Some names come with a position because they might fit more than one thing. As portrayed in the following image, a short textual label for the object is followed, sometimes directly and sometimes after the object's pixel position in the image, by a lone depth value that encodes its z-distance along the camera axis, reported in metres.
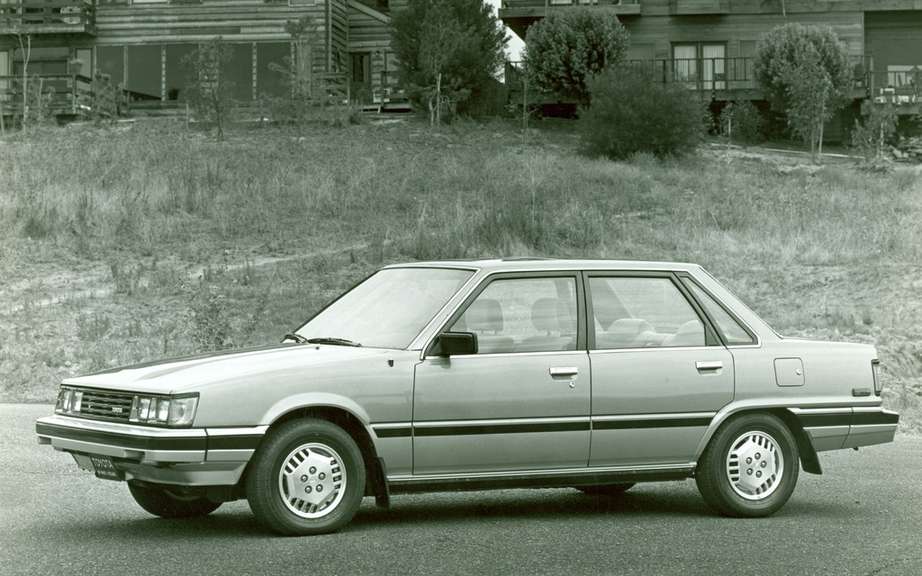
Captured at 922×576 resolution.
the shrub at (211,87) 35.66
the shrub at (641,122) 34.53
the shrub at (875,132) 36.59
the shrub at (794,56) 41.00
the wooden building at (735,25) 45.94
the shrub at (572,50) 41.06
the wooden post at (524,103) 38.25
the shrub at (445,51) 38.62
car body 7.68
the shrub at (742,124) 40.78
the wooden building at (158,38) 44.78
